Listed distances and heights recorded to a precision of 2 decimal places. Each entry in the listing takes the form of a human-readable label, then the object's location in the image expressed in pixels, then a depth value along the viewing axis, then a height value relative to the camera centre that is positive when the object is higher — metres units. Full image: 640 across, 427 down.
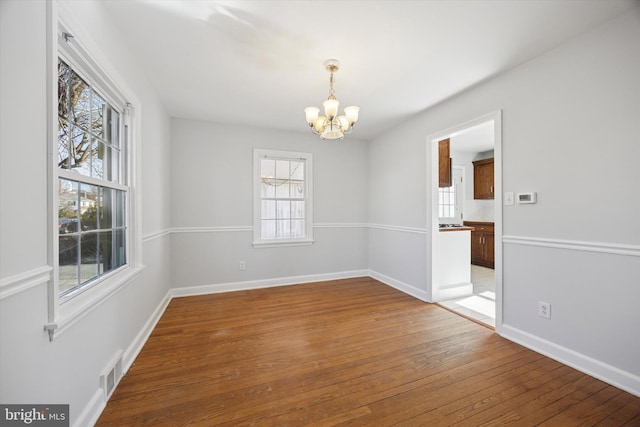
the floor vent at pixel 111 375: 1.59 -1.05
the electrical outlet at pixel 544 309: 2.16 -0.82
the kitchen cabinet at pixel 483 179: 5.64 +0.75
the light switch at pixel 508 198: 2.41 +0.14
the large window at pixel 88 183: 1.35 +0.19
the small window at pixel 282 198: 4.07 +0.25
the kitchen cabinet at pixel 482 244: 5.38 -0.67
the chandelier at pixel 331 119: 2.18 +0.84
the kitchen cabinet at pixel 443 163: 3.46 +0.67
